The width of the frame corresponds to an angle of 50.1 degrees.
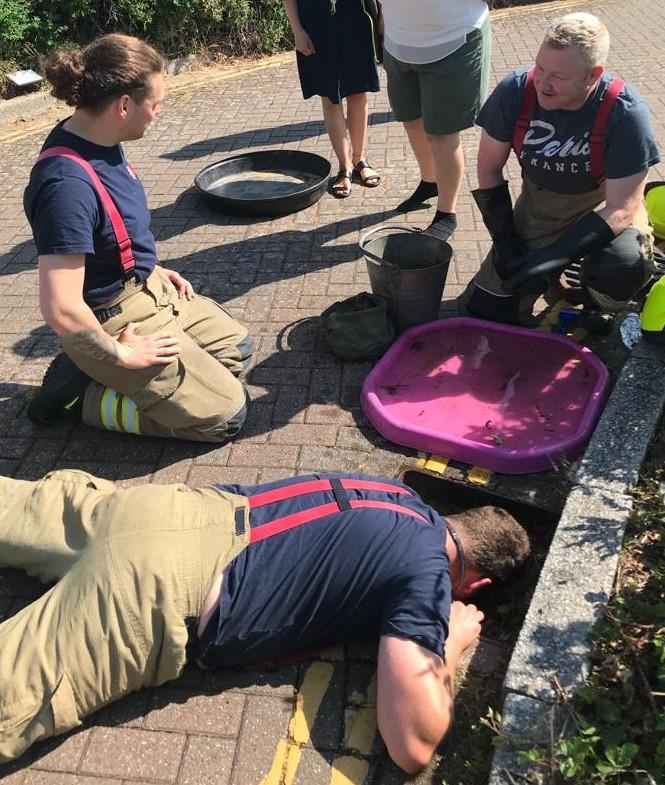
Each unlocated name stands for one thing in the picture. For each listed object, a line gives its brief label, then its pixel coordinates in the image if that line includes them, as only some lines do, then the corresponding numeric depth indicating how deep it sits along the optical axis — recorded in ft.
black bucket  12.50
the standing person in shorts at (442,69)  13.69
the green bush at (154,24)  27.45
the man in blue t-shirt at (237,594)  7.18
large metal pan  18.16
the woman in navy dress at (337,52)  16.19
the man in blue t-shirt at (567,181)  10.52
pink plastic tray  10.75
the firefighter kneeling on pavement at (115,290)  8.95
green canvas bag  12.77
